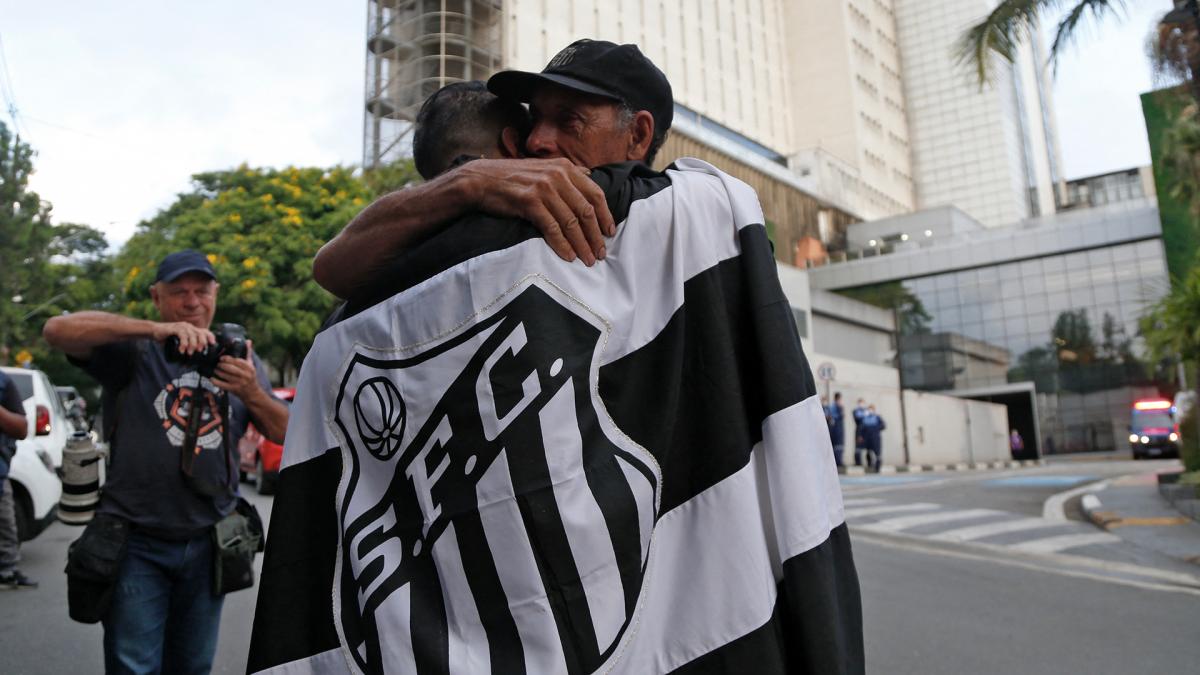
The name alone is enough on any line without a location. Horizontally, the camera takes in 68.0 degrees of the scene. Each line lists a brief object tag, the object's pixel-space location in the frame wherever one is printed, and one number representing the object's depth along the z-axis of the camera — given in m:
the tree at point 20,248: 28.62
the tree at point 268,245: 22.45
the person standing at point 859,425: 21.52
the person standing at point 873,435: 21.30
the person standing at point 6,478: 5.93
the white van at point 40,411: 8.20
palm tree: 10.17
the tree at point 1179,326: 10.48
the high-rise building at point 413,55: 41.25
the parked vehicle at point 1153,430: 30.66
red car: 11.15
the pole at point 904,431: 26.97
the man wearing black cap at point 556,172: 1.29
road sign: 20.73
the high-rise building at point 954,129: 73.31
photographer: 2.56
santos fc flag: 1.21
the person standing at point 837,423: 20.00
